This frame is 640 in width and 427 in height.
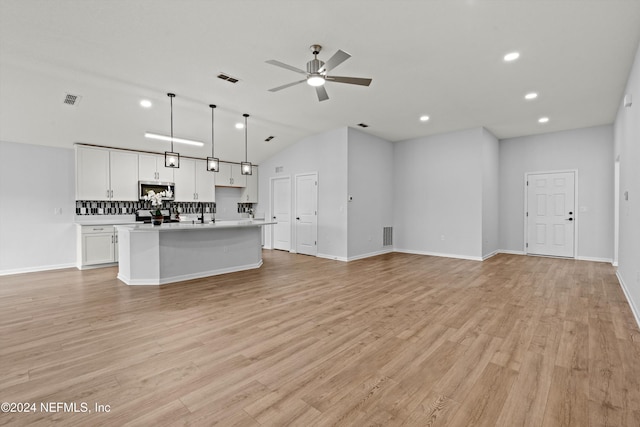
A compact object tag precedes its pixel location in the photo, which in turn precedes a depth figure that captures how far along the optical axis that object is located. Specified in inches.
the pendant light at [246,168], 217.5
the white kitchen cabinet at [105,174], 245.6
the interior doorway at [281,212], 328.5
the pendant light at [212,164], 201.5
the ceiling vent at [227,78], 164.9
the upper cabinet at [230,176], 331.6
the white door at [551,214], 274.7
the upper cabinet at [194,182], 300.4
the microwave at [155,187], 275.0
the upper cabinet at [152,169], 274.8
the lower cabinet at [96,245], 237.5
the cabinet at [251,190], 355.9
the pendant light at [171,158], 186.4
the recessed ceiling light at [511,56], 141.2
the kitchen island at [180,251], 186.2
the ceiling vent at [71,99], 183.2
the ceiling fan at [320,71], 120.4
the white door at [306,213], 299.0
